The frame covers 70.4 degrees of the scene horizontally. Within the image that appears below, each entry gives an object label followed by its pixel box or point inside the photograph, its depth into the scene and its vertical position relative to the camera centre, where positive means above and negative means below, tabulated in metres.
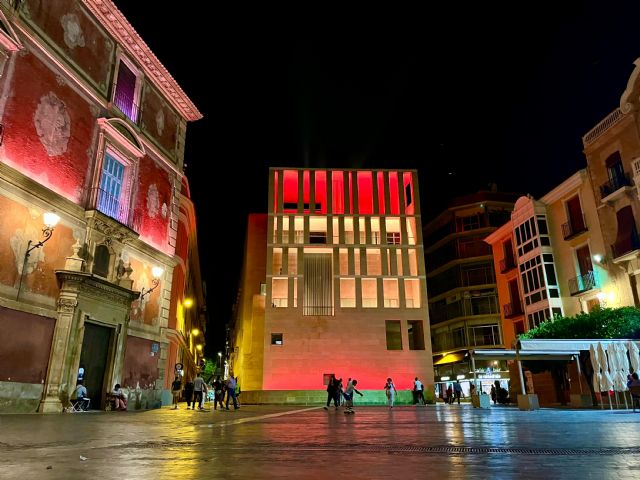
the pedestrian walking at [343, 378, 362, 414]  19.99 -0.39
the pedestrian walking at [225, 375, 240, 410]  19.79 -0.08
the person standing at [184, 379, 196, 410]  24.29 -0.24
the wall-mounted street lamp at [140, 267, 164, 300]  21.51 +5.08
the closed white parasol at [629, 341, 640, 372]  17.89 +0.96
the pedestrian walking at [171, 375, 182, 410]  24.45 +0.02
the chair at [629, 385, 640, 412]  15.99 -0.29
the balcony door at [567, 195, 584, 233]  29.88 +10.80
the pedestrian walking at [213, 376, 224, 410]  22.02 -0.19
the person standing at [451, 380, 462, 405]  31.98 -0.42
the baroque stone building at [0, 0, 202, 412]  14.27 +6.74
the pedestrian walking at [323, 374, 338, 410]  23.55 -0.25
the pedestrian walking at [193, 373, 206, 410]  19.95 -0.12
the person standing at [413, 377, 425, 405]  31.71 -0.68
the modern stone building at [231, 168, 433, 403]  39.09 +8.55
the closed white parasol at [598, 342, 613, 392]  17.39 +0.47
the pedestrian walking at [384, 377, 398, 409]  25.96 -0.35
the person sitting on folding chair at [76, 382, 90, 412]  15.62 -0.29
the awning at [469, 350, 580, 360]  19.66 +1.23
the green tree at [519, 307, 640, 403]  21.84 +2.59
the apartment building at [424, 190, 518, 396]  50.84 +11.13
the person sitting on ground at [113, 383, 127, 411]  17.62 -0.41
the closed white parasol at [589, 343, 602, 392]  17.81 +0.63
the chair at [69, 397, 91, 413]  15.38 -0.58
